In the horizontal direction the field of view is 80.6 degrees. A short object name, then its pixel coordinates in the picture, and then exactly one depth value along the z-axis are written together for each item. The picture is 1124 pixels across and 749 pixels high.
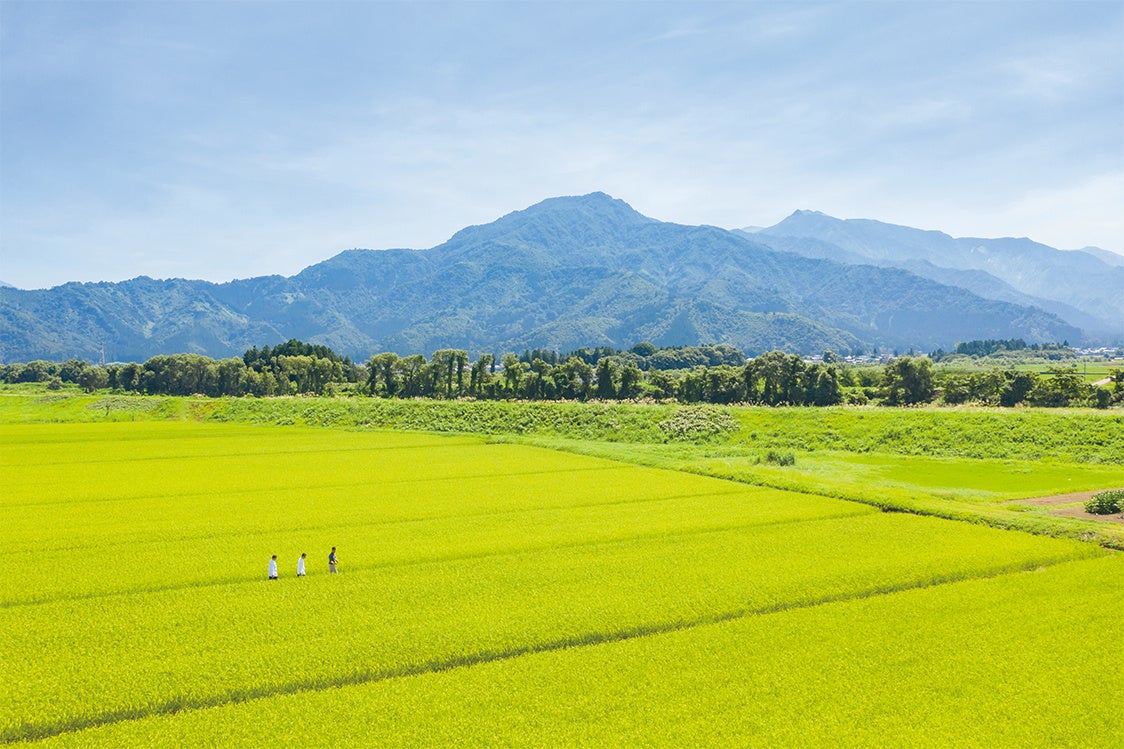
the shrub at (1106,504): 41.41
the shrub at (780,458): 64.50
